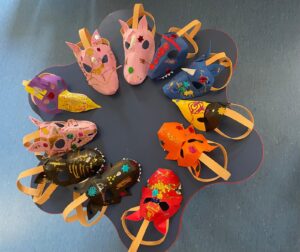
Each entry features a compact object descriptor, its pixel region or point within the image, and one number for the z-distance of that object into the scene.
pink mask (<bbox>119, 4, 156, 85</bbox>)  1.08
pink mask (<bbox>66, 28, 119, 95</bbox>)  1.07
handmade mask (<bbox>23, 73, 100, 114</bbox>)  1.07
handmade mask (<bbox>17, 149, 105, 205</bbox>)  1.01
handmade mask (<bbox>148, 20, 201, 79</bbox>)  1.03
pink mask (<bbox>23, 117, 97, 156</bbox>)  1.02
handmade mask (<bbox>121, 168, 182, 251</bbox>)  0.95
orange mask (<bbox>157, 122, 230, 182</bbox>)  0.92
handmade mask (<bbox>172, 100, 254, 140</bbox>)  0.94
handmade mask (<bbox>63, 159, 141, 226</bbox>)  0.98
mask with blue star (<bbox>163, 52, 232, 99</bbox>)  0.99
